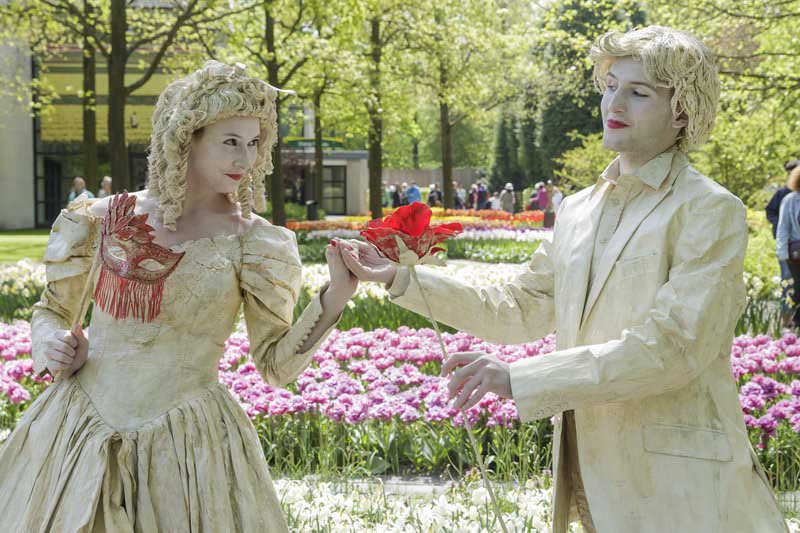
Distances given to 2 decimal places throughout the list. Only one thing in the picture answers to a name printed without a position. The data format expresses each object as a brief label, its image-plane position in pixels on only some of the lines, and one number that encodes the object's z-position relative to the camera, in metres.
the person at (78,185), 15.81
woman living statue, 2.46
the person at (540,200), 25.02
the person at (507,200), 31.44
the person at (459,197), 36.81
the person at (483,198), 35.56
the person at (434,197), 34.19
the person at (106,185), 15.67
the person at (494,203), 34.72
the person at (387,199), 39.84
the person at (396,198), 35.37
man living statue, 2.00
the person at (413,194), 27.40
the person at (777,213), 8.60
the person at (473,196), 35.73
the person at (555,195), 22.79
